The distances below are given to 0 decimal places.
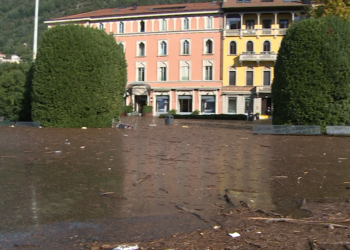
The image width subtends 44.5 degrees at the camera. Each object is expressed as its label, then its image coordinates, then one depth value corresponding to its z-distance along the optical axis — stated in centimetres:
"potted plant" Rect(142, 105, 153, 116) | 5931
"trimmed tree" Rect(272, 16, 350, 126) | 1878
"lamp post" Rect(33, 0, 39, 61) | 3001
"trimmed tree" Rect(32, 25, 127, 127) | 2233
